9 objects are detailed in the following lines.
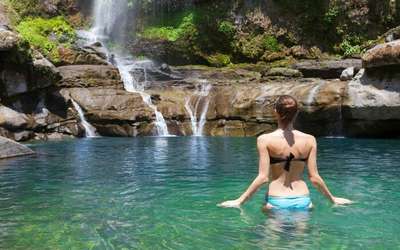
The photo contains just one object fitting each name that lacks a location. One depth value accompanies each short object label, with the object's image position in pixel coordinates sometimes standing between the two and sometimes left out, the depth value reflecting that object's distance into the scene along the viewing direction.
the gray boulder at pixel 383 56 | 22.91
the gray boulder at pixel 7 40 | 24.16
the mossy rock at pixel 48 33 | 31.40
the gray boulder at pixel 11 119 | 23.45
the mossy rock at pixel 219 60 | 36.62
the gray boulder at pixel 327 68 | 29.59
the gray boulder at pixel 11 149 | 16.61
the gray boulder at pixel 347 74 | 26.56
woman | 6.60
